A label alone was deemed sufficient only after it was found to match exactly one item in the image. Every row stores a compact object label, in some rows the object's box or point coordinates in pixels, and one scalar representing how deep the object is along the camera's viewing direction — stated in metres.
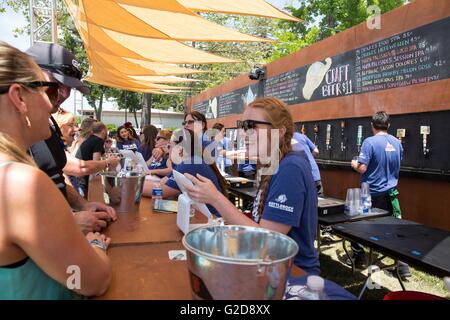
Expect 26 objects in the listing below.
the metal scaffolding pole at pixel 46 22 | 7.94
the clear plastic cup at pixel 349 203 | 3.41
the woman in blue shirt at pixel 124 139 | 8.01
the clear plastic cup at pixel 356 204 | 3.40
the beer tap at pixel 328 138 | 6.76
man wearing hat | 2.03
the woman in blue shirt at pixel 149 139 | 6.60
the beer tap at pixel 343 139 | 6.37
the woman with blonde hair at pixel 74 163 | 3.12
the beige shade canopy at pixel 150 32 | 4.79
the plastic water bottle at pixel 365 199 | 3.45
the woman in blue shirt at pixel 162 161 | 4.60
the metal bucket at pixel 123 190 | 2.15
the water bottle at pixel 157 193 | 2.64
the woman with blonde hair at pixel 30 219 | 0.89
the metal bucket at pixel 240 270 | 0.78
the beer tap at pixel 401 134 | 5.01
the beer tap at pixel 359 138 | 5.93
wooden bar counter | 1.15
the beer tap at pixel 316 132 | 7.16
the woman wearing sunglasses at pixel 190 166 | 2.66
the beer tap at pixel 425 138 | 4.64
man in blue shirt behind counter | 4.31
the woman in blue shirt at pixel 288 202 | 1.59
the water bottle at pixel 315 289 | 1.03
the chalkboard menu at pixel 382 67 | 4.54
